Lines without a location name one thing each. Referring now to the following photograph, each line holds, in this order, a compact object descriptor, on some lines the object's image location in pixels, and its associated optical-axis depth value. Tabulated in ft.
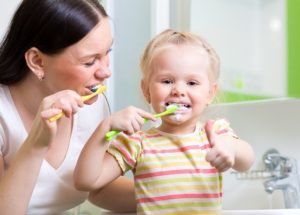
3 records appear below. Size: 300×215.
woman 4.04
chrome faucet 5.69
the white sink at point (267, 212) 3.64
